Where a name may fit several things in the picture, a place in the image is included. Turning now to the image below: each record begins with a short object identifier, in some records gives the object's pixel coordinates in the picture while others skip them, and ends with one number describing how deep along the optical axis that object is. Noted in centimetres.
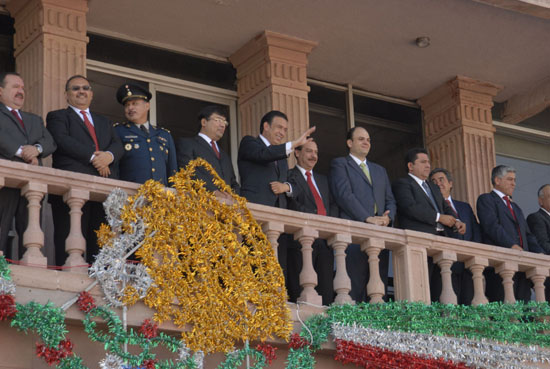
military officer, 998
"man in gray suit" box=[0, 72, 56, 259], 903
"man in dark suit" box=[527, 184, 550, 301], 1224
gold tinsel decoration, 912
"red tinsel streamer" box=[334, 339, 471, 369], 971
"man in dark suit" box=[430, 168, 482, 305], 1142
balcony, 862
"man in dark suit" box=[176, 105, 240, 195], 1027
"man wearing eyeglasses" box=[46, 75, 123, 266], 934
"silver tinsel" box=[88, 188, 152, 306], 884
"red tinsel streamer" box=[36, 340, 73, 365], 845
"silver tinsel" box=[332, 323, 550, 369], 973
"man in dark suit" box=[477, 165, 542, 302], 1165
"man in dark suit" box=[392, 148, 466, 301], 1120
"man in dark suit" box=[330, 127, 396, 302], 1062
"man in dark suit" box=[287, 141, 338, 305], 1051
